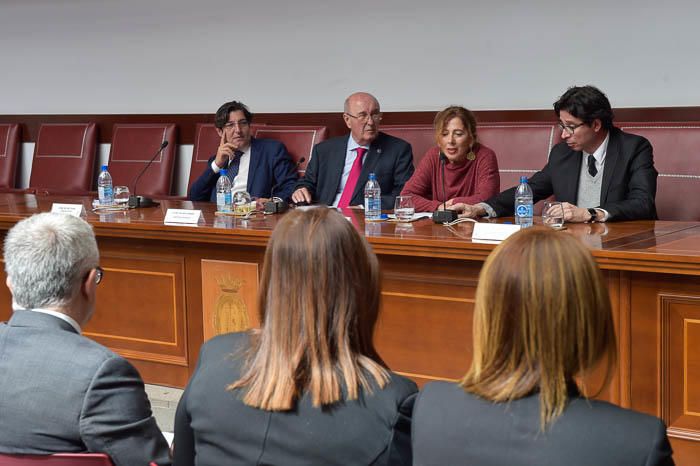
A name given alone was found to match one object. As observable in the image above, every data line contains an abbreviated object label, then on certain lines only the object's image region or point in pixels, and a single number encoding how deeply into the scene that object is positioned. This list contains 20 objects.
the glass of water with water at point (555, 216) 3.32
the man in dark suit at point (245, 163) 4.97
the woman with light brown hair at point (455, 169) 4.09
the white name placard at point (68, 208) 3.77
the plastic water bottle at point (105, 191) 4.31
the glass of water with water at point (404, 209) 3.64
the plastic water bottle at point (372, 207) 3.71
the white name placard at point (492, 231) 2.99
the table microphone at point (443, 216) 3.52
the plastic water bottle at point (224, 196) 4.00
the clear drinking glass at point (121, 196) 4.33
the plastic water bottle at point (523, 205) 3.37
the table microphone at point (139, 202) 4.29
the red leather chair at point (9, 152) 6.57
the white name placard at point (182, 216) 3.60
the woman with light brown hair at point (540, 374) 1.25
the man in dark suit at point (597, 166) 3.65
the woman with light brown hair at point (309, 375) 1.44
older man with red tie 4.62
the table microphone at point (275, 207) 3.98
